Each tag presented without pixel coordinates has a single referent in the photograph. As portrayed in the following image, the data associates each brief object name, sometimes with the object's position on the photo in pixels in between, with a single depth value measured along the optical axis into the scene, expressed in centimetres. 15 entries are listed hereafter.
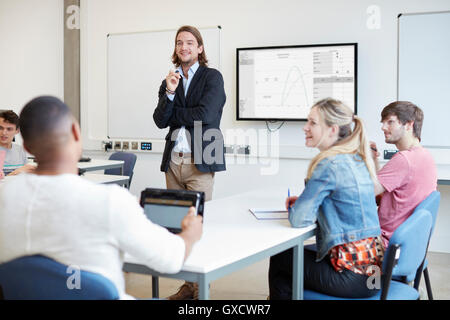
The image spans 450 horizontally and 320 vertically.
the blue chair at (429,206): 227
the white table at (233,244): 160
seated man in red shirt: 245
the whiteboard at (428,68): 439
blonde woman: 204
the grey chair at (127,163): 485
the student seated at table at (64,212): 126
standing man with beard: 295
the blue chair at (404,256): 188
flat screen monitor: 466
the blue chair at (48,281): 125
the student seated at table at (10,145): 383
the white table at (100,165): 434
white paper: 239
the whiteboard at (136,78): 550
